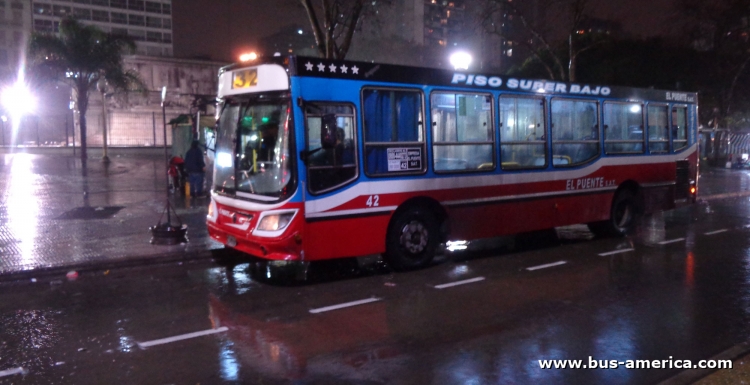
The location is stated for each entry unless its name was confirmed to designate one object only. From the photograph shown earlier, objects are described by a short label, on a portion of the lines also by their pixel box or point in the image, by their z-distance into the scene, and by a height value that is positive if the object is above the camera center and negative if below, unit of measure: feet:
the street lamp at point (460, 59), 58.65 +10.11
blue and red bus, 26.86 +0.38
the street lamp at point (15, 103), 140.15 +17.52
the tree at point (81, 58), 96.17 +18.45
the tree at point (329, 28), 52.16 +12.06
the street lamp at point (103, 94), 90.53 +12.28
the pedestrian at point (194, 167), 54.49 +0.43
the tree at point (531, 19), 71.31 +17.64
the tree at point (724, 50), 108.99 +20.26
